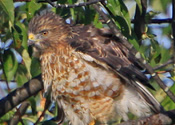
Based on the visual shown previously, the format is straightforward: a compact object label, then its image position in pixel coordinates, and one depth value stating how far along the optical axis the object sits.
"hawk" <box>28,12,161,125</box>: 10.80
